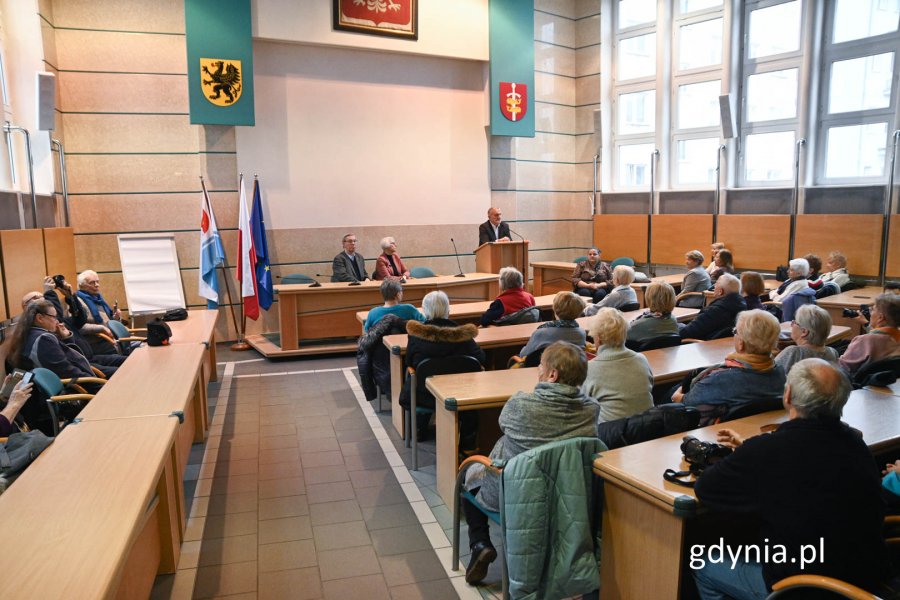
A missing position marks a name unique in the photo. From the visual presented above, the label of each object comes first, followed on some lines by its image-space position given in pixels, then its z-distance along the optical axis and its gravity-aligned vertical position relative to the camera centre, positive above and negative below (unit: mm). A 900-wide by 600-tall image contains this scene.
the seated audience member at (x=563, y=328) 4125 -715
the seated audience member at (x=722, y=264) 7668 -594
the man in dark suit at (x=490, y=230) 9086 -208
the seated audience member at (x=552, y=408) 2582 -762
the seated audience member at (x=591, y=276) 8398 -801
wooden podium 8477 -529
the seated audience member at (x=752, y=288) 5160 -585
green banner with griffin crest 7660 +1827
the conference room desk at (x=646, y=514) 2227 -1059
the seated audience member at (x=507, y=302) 5605 -744
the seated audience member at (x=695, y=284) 7023 -756
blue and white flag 7844 -404
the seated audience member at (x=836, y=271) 7344 -658
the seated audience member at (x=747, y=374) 2867 -714
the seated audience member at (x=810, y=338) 3291 -628
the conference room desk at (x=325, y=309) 7469 -1071
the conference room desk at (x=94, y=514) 1791 -964
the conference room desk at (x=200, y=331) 5266 -956
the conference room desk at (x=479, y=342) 4703 -925
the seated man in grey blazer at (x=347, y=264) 8141 -603
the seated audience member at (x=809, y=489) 1926 -829
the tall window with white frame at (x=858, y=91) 7793 +1485
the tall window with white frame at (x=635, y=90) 10328 +1956
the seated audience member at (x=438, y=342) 4160 -798
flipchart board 7781 -654
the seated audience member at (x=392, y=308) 5328 -747
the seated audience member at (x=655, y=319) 4469 -723
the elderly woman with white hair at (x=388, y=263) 8266 -601
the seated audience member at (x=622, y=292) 5965 -710
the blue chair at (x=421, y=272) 8618 -740
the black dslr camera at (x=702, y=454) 2299 -840
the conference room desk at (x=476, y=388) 3396 -935
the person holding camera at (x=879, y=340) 3717 -723
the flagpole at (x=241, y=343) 8109 -1572
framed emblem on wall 8523 +2619
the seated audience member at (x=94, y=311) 5508 -861
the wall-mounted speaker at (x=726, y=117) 8805 +1281
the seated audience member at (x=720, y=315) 4969 -766
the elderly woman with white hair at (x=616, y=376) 3080 -761
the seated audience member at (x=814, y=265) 7484 -595
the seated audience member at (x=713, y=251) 7941 -499
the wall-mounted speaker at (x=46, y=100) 6320 +1134
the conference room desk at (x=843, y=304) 6352 -888
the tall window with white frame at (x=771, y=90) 8648 +1654
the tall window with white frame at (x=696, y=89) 9453 +1825
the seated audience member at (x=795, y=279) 6516 -687
